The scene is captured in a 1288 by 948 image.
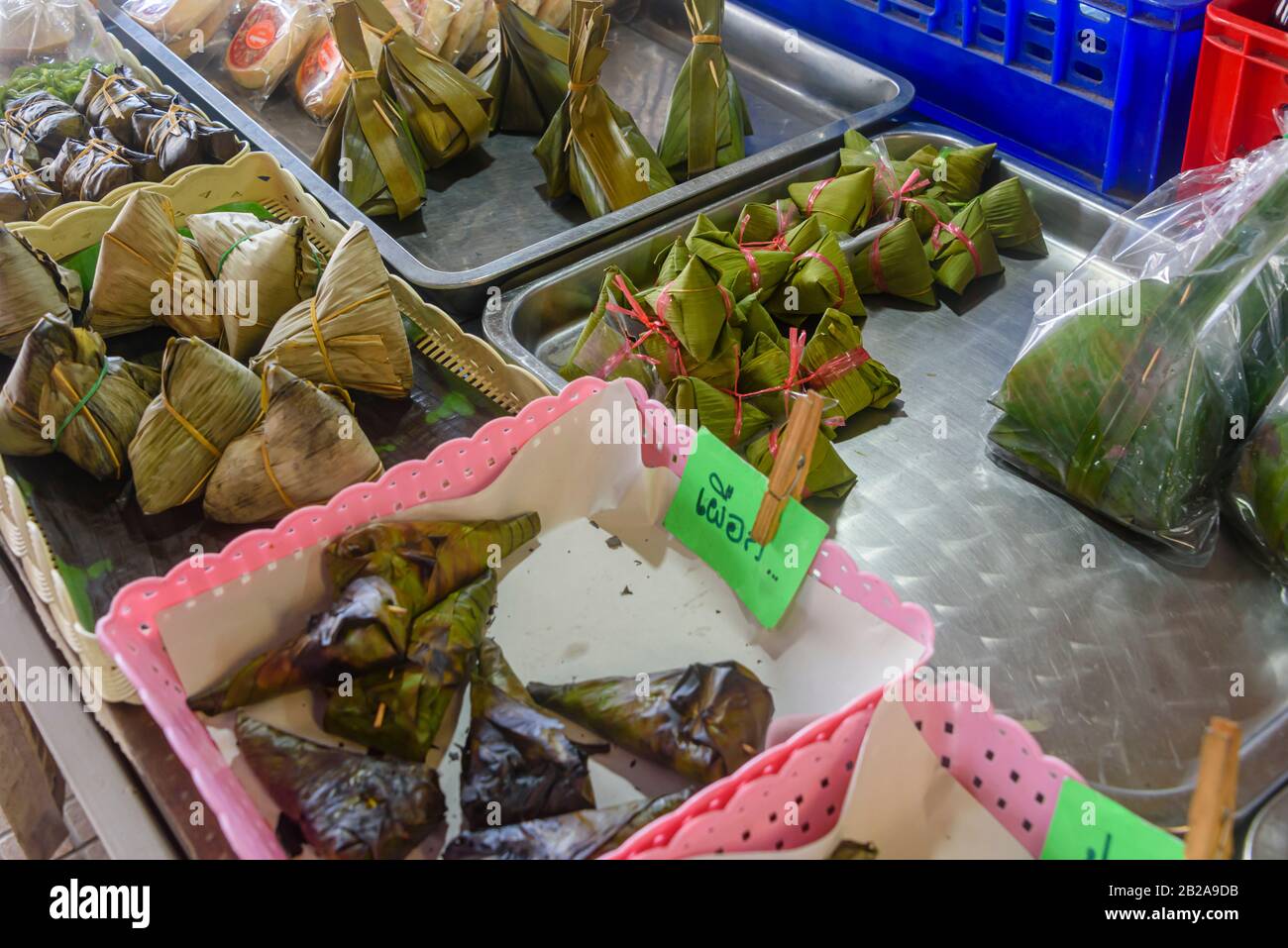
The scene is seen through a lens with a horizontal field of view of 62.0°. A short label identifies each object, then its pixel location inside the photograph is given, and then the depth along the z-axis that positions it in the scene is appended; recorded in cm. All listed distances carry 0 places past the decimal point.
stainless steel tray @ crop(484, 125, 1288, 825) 118
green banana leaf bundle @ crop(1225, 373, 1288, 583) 130
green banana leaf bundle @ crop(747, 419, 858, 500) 146
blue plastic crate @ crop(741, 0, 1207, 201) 176
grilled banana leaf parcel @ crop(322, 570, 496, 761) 106
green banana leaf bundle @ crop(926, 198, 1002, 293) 182
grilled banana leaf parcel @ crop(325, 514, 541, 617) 113
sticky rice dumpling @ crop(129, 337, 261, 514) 137
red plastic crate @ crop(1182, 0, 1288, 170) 158
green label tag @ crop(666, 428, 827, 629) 109
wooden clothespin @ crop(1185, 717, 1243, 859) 67
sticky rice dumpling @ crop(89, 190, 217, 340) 158
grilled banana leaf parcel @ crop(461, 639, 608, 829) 100
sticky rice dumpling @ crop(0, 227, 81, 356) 152
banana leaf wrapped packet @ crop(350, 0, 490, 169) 216
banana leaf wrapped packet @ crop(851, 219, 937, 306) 180
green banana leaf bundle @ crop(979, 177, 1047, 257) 189
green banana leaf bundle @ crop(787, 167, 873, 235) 187
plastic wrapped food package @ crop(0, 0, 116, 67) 242
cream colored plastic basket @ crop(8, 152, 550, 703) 120
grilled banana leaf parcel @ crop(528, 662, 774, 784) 103
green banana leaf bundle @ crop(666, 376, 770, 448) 153
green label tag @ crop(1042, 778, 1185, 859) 81
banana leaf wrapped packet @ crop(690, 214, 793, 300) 169
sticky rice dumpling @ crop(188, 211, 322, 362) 158
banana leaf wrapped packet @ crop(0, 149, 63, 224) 187
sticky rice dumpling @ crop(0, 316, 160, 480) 139
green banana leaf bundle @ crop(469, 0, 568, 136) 226
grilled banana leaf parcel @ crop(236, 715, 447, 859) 95
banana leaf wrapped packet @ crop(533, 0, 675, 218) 202
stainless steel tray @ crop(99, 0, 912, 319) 185
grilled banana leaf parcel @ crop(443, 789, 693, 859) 94
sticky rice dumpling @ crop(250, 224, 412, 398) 149
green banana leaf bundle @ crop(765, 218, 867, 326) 171
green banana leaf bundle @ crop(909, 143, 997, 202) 194
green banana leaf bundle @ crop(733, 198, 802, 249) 183
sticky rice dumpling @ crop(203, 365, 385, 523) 134
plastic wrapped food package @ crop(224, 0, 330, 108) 247
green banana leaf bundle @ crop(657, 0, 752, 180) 210
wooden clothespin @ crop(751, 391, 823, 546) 99
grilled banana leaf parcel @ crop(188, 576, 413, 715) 107
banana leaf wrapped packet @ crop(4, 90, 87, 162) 203
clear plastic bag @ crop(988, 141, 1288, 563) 135
